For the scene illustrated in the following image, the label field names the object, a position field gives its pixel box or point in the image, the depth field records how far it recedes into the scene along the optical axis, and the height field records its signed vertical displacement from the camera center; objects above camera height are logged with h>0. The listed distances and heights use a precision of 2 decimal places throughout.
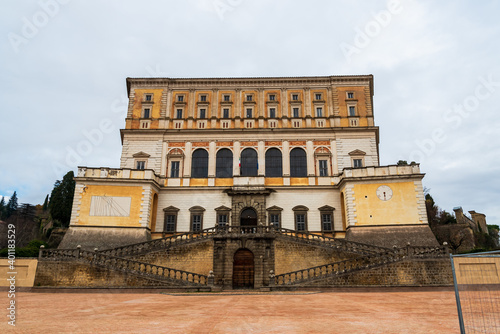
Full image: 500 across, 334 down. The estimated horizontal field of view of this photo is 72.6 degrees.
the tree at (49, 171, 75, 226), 50.81 +8.57
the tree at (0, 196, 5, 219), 75.62 +11.56
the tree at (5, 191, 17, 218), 75.47 +11.73
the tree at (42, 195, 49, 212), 73.88 +11.52
